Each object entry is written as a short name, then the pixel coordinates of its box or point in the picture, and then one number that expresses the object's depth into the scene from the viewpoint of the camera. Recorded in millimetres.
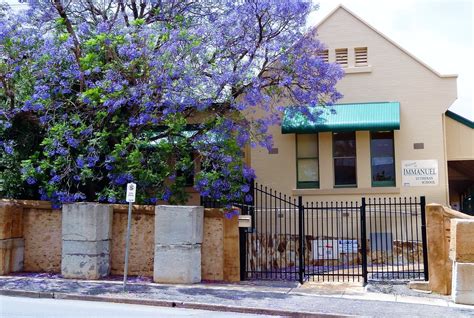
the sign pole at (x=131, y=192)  11836
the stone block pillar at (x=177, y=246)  13148
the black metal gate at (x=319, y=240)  16719
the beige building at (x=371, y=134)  17766
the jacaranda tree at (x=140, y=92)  13602
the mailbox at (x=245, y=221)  13728
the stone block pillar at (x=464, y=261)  11156
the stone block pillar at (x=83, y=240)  13477
